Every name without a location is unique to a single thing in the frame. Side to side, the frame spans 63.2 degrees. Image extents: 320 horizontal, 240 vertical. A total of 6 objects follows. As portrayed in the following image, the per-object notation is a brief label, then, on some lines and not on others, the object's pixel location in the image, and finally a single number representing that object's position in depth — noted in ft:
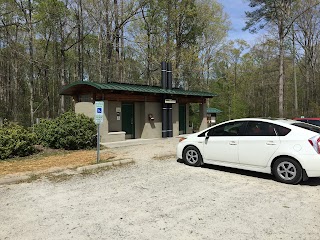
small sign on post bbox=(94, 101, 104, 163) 26.23
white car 18.37
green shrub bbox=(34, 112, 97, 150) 36.50
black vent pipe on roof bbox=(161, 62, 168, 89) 52.90
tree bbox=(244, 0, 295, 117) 79.83
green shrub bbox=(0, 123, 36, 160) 30.17
